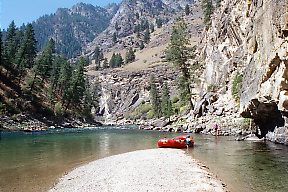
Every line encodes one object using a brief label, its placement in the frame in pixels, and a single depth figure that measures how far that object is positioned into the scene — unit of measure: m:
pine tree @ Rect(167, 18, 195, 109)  35.72
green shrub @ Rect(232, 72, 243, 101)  30.35
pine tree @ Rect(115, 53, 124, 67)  137.25
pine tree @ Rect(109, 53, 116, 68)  137.50
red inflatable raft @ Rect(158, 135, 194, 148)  15.77
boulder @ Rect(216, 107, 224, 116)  30.05
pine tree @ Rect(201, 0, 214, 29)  77.03
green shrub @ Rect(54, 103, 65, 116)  52.64
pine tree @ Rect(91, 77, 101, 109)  89.31
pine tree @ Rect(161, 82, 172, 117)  54.63
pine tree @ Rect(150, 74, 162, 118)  66.31
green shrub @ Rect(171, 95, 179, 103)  73.44
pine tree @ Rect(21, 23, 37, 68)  54.70
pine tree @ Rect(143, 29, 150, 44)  172.04
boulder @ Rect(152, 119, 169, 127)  41.25
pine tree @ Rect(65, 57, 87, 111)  56.66
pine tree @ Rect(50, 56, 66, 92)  64.06
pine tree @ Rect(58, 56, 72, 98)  60.91
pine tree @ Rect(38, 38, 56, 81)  52.97
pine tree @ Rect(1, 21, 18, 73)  50.06
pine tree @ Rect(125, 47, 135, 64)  137.88
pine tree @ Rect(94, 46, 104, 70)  149.00
